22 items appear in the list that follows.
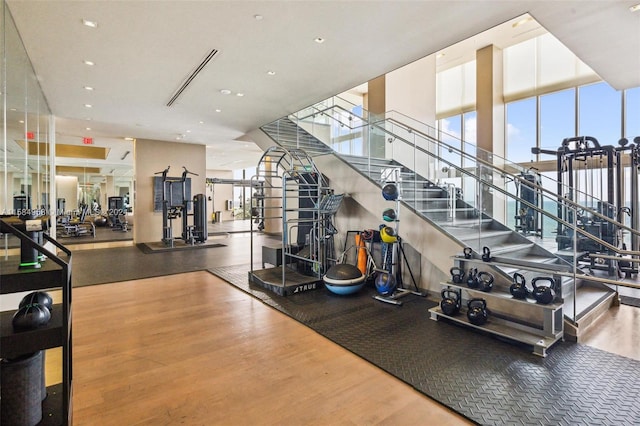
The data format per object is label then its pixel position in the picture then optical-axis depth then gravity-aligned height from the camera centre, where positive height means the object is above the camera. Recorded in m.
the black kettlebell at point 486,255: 3.95 -0.53
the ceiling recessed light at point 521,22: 8.78 +5.34
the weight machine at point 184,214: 9.81 -0.02
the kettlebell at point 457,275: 4.01 -0.79
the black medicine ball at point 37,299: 1.87 -0.51
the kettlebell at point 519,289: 3.45 -0.84
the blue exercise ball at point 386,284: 4.75 -1.07
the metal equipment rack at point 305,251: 5.17 -0.71
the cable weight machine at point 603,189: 5.88 +0.45
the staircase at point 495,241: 3.69 -0.42
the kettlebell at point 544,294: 3.25 -0.84
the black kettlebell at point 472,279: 3.80 -0.80
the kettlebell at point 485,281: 3.73 -0.81
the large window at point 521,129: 9.93 +2.66
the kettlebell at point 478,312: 3.54 -1.12
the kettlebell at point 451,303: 3.80 -1.09
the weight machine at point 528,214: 4.65 -0.03
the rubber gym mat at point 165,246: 8.95 -0.98
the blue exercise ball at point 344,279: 4.80 -1.01
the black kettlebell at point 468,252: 4.05 -0.51
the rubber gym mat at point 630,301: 4.43 -1.27
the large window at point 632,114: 7.81 +2.42
